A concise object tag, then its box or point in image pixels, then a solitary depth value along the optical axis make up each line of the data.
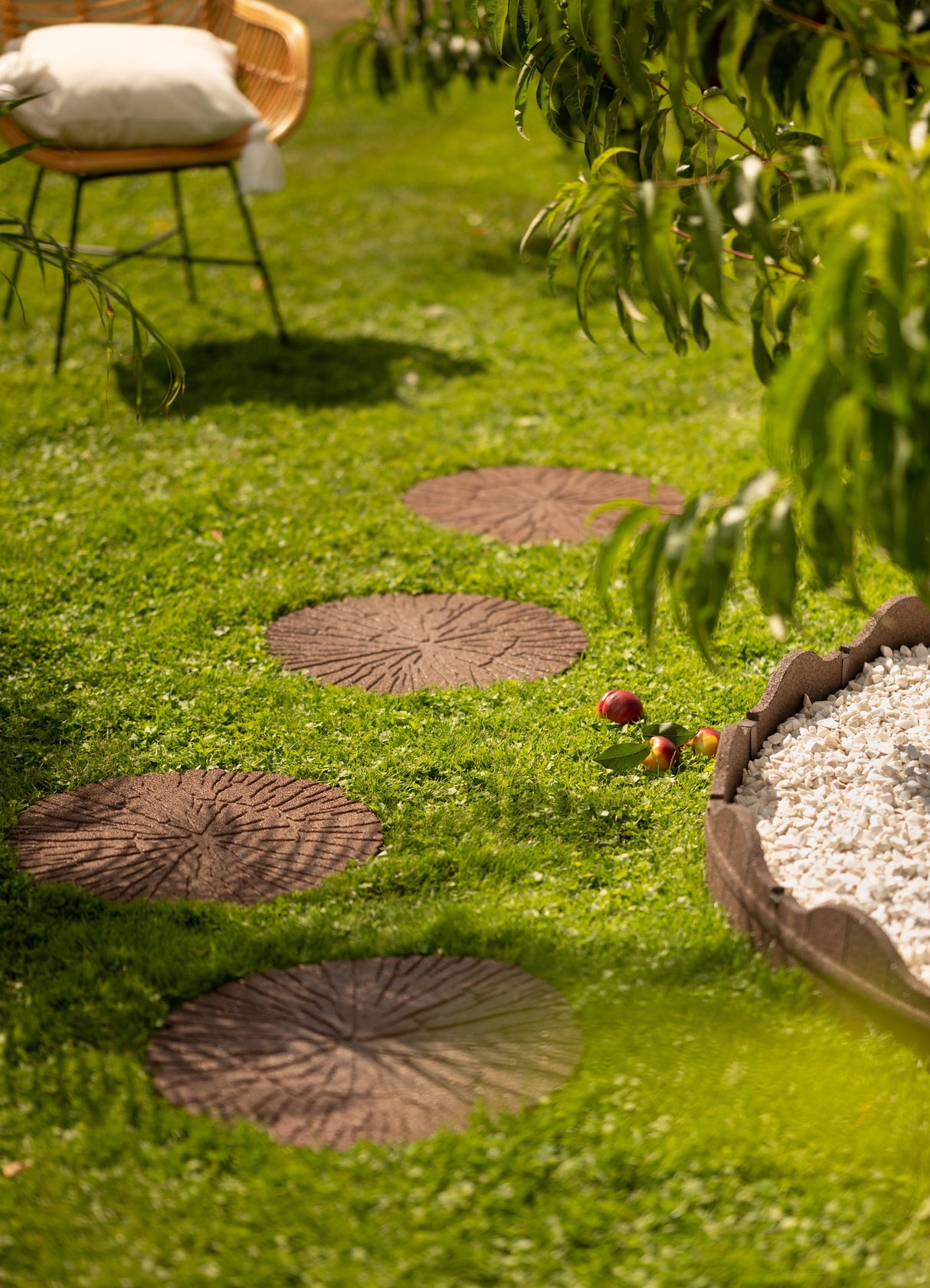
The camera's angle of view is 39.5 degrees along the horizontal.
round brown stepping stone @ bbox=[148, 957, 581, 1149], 1.77
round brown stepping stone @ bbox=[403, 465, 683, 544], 3.67
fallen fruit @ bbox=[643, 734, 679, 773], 2.57
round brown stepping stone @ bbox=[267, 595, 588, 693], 2.95
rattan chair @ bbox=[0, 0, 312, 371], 4.29
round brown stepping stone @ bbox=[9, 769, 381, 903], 2.27
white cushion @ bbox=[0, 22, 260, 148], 4.12
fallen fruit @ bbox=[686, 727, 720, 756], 2.60
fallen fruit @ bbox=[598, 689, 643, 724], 2.70
